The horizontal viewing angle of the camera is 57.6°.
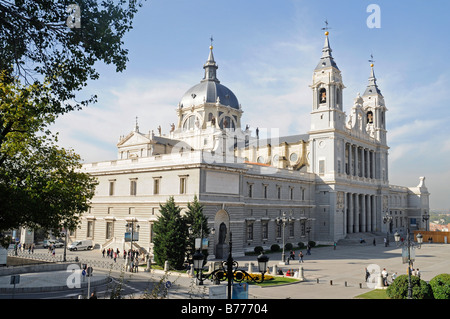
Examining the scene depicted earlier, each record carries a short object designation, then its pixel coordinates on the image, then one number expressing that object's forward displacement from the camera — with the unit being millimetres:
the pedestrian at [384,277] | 29472
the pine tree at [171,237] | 34844
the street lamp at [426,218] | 79812
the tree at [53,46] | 11375
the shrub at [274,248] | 51175
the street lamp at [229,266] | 11252
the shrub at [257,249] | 48575
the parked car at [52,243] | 51466
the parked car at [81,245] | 48234
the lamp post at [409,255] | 20656
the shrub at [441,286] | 22078
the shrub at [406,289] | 22406
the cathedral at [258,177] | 43719
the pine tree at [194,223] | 36375
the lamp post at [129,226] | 42931
